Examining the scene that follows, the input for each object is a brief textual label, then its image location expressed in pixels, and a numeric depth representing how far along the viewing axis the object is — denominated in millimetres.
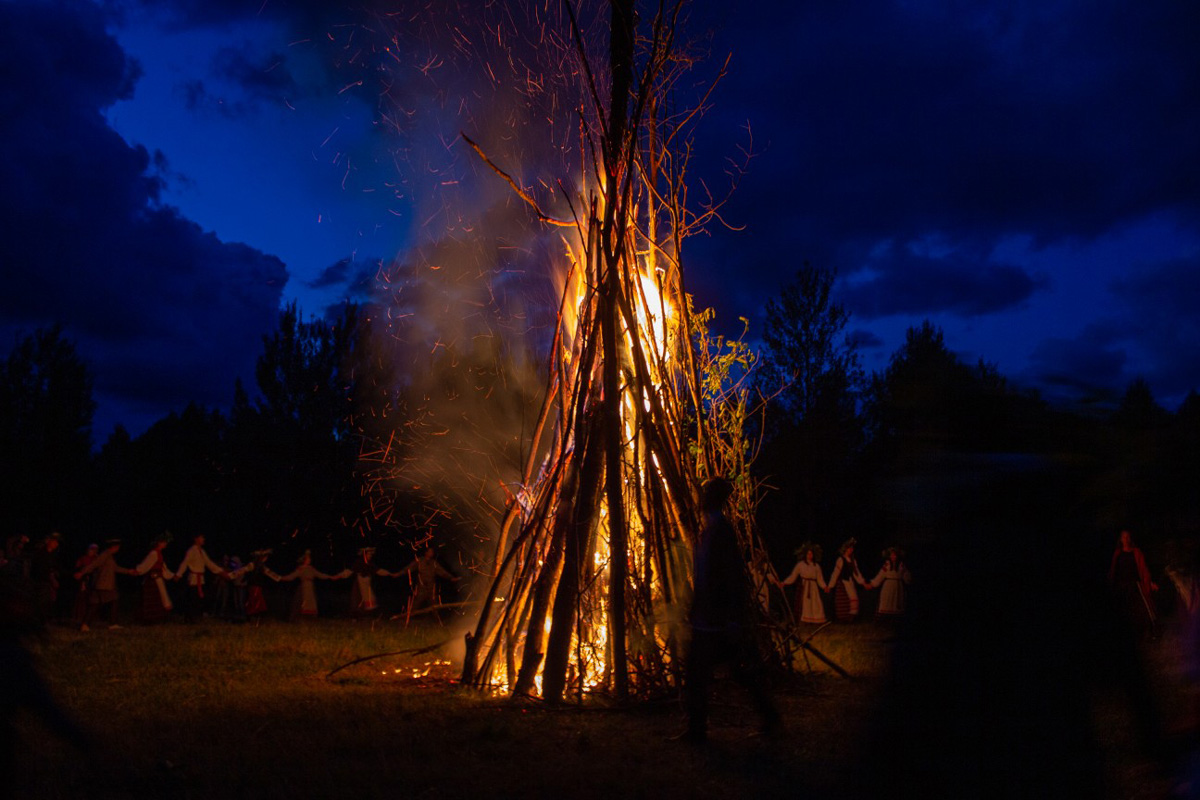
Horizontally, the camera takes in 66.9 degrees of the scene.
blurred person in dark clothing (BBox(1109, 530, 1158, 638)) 11680
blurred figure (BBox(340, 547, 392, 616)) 17614
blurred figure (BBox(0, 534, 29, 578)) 14222
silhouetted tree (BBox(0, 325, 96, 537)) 31172
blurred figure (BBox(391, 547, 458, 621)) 15722
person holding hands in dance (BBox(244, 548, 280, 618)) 16641
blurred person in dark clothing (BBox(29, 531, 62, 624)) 14352
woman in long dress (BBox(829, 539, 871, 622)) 16516
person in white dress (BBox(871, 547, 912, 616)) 16453
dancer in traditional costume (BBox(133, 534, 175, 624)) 15633
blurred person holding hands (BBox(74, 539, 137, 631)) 14914
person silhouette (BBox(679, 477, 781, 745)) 5434
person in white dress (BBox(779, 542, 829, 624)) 16052
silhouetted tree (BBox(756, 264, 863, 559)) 27484
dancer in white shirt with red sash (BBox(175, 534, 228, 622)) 16297
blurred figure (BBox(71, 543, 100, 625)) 14953
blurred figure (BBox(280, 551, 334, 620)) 17000
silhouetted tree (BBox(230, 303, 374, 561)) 27609
